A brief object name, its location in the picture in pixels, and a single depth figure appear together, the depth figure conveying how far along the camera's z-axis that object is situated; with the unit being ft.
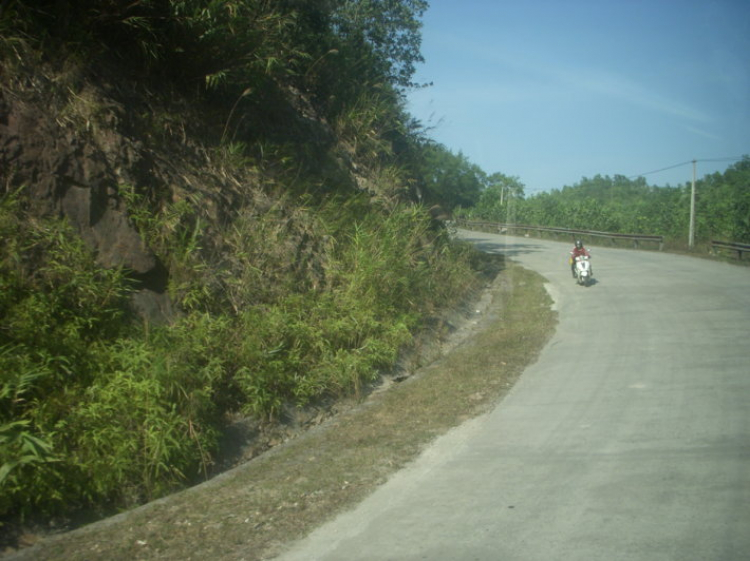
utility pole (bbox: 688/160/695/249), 90.73
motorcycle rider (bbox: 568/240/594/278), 62.13
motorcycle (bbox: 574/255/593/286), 59.98
